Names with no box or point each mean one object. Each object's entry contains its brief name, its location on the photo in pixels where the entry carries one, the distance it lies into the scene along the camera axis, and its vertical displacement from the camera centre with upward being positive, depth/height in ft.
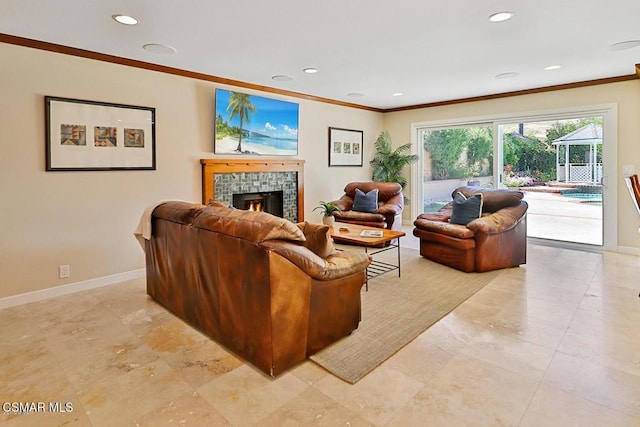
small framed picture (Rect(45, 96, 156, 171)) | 11.50 +2.16
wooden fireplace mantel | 15.43 +1.44
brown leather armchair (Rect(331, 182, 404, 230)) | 18.29 -0.45
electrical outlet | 11.93 -2.32
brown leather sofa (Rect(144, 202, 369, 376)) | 7.09 -1.82
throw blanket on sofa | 10.64 -0.68
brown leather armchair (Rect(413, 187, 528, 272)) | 13.65 -1.53
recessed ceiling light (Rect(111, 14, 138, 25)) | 9.37 +4.68
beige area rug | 7.76 -3.13
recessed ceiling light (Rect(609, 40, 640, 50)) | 11.56 +4.85
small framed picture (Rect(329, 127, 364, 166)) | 21.36 +3.12
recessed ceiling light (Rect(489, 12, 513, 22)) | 9.45 +4.72
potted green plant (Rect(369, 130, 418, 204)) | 23.45 +2.40
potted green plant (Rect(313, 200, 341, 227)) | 15.33 -0.70
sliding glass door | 17.33 +1.75
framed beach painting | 15.75 +3.39
